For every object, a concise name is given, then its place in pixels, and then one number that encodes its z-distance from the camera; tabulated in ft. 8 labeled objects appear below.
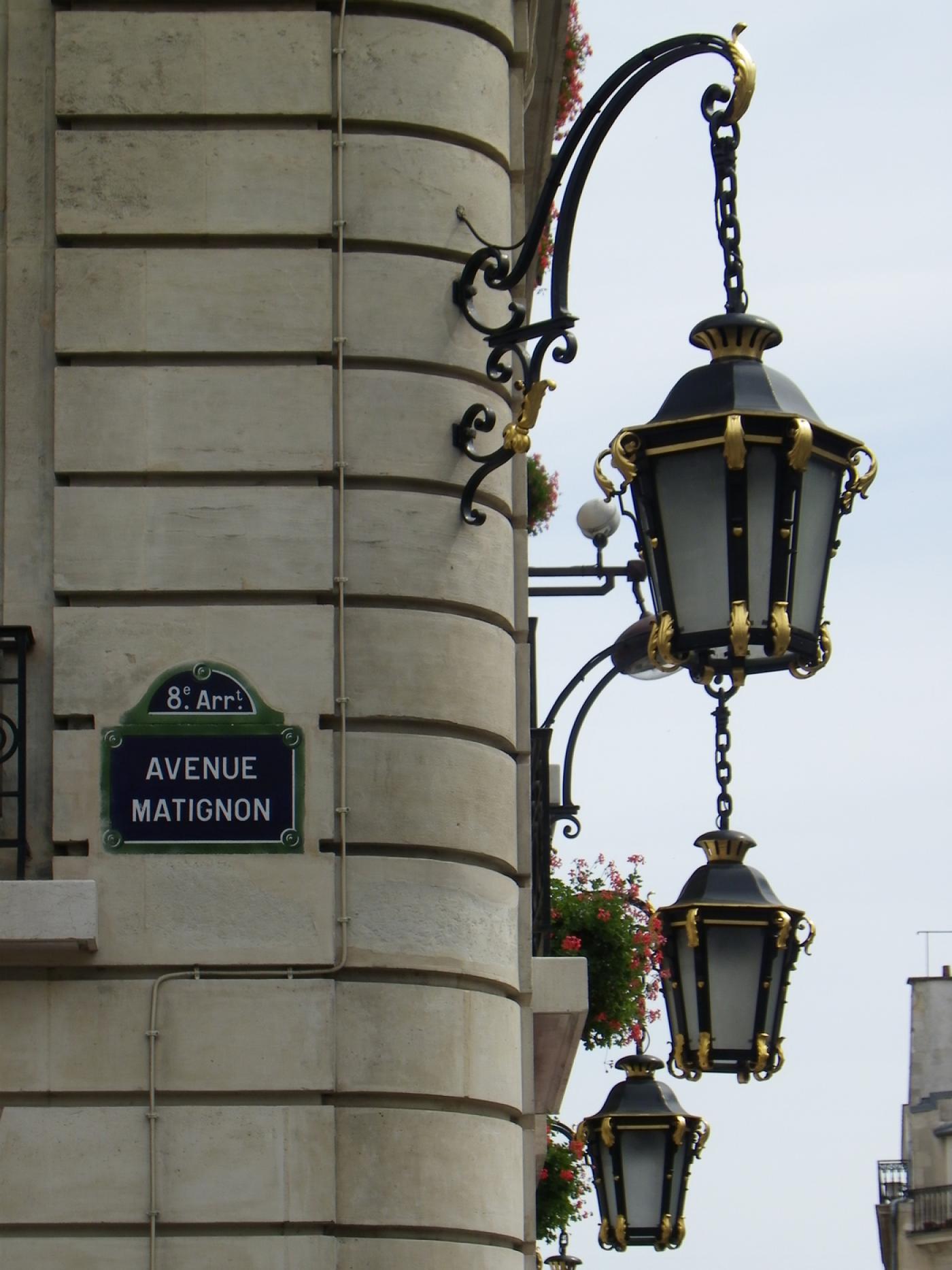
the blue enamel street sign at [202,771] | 36.94
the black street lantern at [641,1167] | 51.01
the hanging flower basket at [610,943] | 60.75
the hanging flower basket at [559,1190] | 67.10
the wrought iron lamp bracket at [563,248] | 30.55
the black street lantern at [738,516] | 26.78
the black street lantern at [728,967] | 39.58
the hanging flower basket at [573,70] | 54.24
